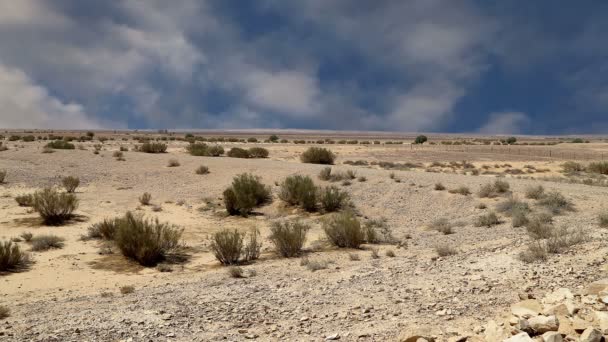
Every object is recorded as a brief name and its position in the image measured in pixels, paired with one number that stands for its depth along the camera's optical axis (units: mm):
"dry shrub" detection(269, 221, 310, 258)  13188
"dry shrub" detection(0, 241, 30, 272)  12008
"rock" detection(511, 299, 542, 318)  5594
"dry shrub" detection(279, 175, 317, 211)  20422
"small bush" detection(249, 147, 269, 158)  42344
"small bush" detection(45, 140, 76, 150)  36662
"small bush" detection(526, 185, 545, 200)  19203
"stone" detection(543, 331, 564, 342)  4707
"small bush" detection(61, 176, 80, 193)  23198
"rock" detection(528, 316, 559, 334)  5098
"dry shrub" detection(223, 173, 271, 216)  20250
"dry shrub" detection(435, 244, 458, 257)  11227
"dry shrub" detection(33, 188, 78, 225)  17469
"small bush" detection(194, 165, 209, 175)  27766
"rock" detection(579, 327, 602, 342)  4664
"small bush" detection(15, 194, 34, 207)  19659
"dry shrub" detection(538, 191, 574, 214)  17342
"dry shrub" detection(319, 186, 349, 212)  20172
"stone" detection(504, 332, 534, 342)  4773
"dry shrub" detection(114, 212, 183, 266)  13070
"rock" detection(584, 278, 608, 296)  6344
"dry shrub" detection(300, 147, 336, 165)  36688
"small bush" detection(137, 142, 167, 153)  38875
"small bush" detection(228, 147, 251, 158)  39219
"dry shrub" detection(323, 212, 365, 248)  13914
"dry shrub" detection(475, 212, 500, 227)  16141
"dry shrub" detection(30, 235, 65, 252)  14188
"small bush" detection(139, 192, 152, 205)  21359
